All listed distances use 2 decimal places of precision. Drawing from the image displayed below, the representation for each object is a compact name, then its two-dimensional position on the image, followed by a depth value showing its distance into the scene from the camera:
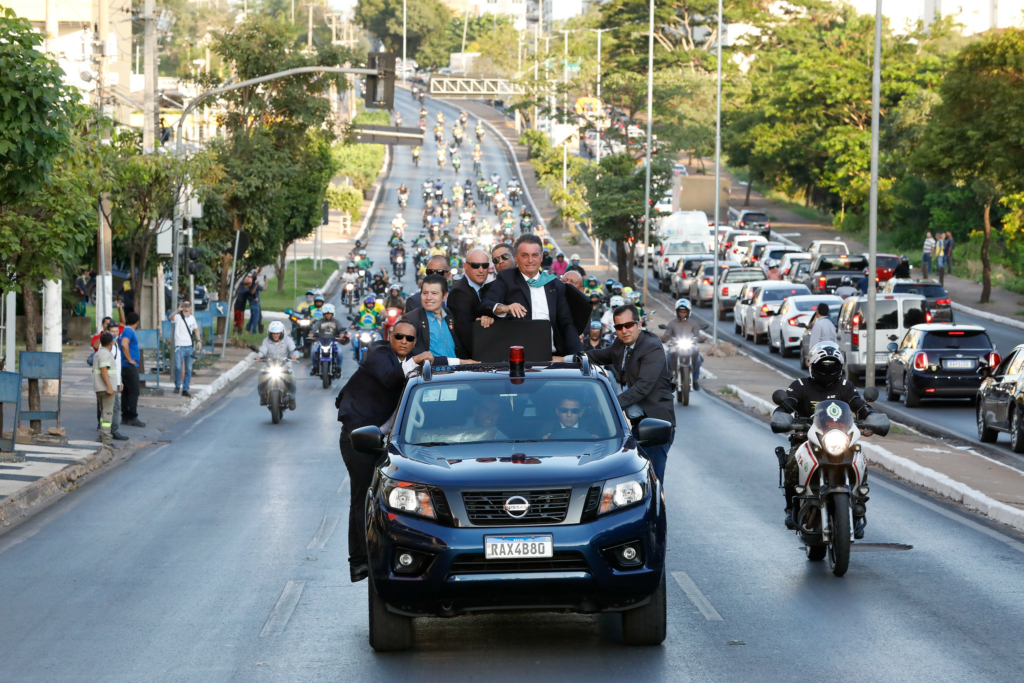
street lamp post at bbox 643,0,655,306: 54.97
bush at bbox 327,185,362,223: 92.81
